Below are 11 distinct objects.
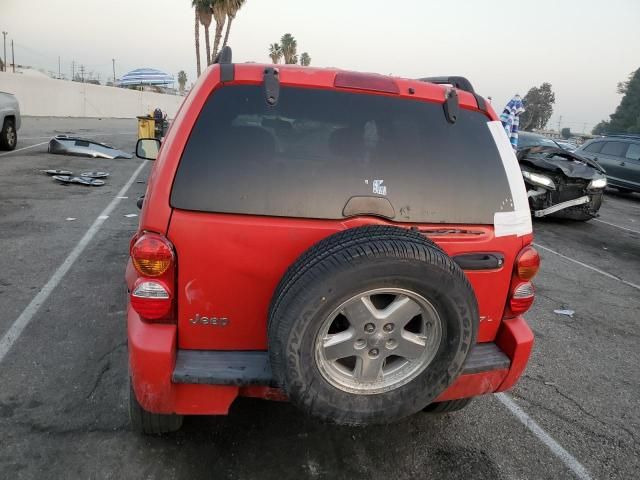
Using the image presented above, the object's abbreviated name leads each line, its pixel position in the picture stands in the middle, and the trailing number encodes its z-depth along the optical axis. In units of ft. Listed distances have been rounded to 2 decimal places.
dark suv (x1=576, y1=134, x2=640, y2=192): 45.85
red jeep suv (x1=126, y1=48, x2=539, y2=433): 6.61
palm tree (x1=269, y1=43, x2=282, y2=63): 197.77
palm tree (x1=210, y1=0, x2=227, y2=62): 100.64
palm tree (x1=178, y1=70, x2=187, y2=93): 386.52
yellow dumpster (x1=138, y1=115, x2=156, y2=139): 52.17
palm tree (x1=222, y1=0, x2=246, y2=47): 100.94
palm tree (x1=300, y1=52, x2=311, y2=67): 228.26
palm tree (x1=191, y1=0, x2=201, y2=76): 109.92
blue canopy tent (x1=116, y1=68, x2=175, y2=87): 101.19
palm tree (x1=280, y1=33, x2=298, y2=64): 194.80
